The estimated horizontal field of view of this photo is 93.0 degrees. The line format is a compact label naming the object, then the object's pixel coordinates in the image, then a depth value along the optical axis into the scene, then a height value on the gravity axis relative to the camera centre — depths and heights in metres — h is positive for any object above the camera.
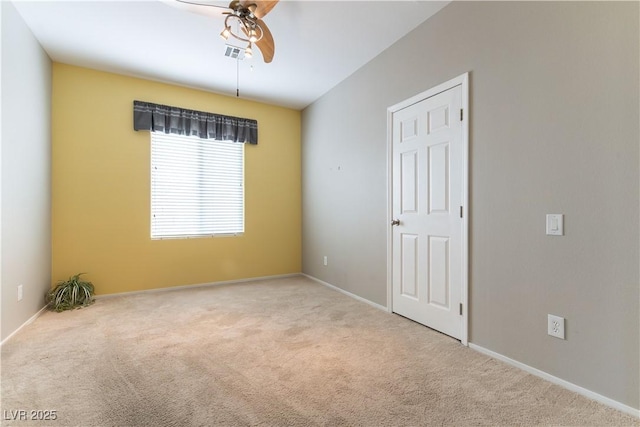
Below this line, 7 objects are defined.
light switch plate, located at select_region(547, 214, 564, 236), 1.84 -0.06
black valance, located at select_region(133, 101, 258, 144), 3.95 +1.28
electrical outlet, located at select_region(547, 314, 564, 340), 1.85 -0.69
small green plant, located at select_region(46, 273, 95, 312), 3.30 -0.90
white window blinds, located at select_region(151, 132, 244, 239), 4.12 +0.39
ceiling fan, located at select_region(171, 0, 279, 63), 2.07 +1.42
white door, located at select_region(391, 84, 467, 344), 2.49 +0.02
